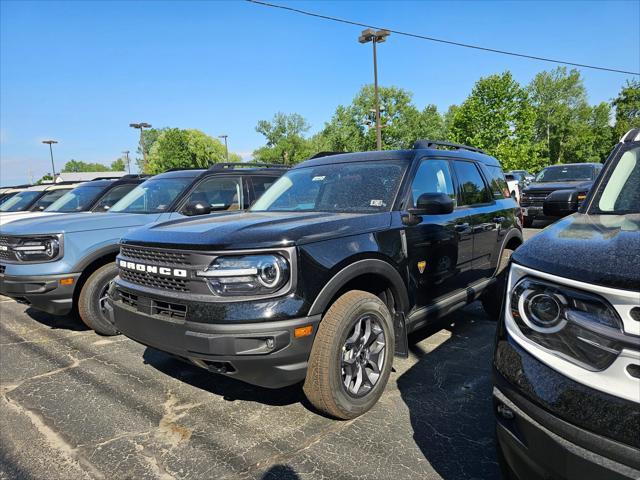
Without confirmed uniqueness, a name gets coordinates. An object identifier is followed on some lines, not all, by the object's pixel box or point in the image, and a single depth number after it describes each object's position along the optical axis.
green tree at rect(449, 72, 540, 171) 39.19
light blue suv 4.56
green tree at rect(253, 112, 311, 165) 79.00
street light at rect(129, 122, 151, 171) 32.16
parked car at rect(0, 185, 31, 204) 13.05
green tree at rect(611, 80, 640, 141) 41.75
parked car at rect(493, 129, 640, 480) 1.33
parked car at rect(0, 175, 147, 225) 7.45
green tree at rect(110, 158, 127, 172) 137.12
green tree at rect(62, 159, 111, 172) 137.75
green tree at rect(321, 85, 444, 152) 57.94
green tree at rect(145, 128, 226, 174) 61.44
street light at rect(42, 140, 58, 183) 52.28
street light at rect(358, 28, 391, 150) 20.62
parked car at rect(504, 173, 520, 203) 19.66
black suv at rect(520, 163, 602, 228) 12.94
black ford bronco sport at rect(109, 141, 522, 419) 2.51
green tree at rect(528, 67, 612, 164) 59.31
